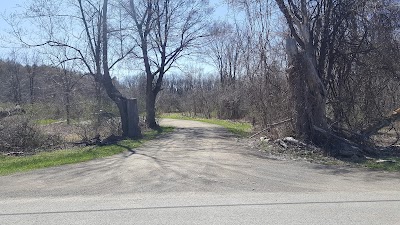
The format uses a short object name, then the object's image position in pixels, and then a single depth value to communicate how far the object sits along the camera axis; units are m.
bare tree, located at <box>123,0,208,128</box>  29.70
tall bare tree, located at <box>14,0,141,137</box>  21.16
